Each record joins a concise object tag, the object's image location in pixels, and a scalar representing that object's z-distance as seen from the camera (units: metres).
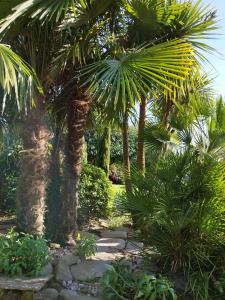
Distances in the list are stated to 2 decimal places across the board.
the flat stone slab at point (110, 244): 6.21
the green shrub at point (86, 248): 5.35
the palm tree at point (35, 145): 5.48
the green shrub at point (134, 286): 4.27
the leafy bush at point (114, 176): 13.82
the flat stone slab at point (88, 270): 5.02
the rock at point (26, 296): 4.25
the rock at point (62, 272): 4.94
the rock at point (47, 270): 4.71
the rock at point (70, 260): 5.21
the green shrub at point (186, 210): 4.66
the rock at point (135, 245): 5.64
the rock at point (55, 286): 4.79
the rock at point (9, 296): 4.25
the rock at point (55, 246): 6.02
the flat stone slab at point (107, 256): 5.49
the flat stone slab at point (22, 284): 4.19
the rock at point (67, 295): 4.60
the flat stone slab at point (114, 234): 7.14
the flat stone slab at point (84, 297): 4.58
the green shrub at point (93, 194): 7.96
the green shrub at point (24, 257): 4.45
